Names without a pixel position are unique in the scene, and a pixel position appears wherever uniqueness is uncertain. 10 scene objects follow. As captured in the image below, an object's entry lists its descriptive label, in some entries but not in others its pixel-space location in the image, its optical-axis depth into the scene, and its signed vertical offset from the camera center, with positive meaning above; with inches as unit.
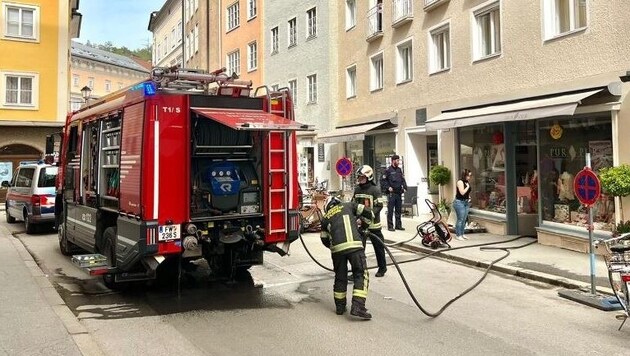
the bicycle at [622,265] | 221.6 -31.0
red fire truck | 253.3 +8.9
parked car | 551.8 +0.9
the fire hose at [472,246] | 251.1 -48.4
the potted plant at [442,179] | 573.6 +13.3
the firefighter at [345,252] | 243.3 -27.0
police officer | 526.9 +5.6
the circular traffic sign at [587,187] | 274.3 +1.4
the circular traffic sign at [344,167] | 555.8 +26.1
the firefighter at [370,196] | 307.3 -2.1
